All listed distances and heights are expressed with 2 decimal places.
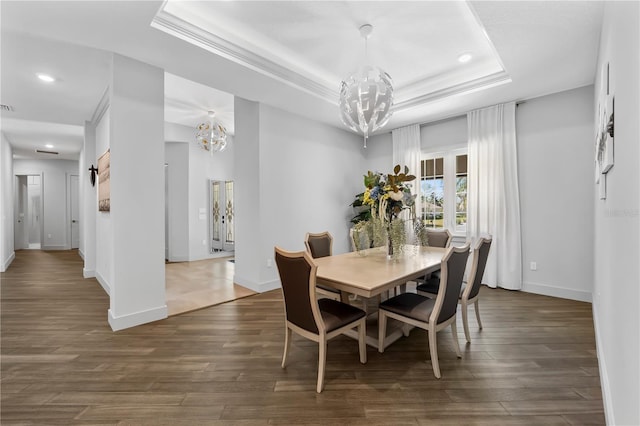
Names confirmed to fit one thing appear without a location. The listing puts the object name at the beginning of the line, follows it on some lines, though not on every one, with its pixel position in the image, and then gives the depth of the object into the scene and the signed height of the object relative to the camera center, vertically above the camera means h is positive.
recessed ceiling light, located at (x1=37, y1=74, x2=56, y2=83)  3.30 +1.65
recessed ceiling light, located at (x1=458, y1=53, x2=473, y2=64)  3.29 +1.84
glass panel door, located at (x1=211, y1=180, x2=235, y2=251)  7.07 -0.18
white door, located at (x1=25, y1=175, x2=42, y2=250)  8.45 +0.02
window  4.75 +0.34
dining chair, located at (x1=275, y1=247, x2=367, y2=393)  1.83 -0.78
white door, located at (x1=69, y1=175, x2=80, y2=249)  8.54 +0.07
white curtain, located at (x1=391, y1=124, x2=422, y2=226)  5.12 +1.12
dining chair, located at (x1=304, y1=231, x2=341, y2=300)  2.83 -0.45
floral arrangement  2.64 +0.00
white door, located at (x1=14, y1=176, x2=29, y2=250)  8.20 -0.07
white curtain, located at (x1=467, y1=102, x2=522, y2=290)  4.02 +0.27
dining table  1.93 -0.51
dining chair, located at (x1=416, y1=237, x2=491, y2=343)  2.34 -0.61
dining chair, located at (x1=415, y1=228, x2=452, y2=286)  3.53 -0.40
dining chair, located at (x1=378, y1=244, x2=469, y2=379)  1.99 -0.79
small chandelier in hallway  4.90 +1.35
